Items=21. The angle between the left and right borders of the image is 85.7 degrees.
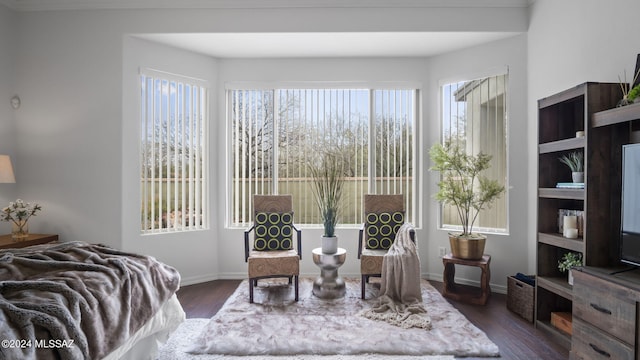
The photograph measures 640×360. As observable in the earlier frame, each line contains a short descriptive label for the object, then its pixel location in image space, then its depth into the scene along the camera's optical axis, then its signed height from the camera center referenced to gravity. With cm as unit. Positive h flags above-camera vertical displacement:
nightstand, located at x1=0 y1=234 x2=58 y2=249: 318 -60
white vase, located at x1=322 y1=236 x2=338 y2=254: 356 -67
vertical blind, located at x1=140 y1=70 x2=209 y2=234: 400 +32
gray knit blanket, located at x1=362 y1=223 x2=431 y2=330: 315 -101
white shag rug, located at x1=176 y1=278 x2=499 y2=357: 251 -123
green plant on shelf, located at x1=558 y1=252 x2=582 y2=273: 263 -62
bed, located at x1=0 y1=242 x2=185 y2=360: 146 -62
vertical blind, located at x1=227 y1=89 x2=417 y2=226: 451 +61
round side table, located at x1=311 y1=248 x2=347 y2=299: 354 -103
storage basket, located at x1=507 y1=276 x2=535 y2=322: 301 -107
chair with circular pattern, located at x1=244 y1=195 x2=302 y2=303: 353 -60
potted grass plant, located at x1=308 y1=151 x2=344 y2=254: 357 -29
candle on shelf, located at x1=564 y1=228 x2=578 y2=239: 262 -40
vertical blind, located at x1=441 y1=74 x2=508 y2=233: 393 +65
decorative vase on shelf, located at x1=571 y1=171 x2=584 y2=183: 259 +3
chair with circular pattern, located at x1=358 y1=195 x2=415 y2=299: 394 -49
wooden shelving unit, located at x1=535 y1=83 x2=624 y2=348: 236 -7
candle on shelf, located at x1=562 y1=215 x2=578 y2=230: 267 -32
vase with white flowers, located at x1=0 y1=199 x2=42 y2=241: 335 -36
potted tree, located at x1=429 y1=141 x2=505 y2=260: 353 -10
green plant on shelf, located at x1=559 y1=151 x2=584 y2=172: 263 +15
